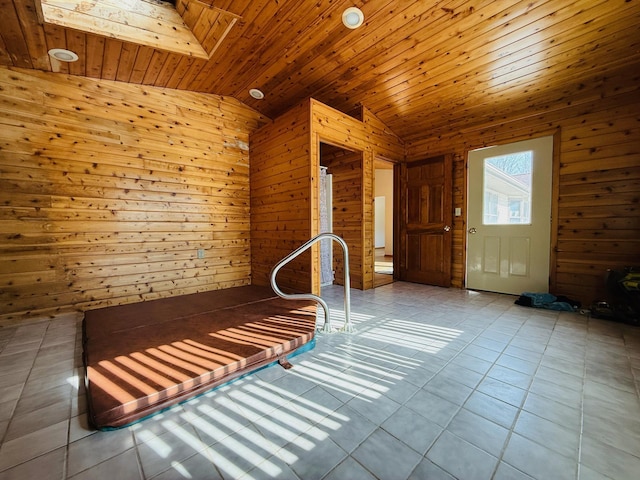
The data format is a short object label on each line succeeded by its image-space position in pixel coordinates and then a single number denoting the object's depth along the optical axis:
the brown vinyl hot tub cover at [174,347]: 1.46
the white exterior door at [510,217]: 3.54
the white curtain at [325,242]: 4.82
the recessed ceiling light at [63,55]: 2.65
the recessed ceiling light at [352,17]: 2.55
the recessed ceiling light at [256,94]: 3.90
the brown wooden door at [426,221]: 4.37
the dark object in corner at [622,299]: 2.62
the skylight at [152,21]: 2.40
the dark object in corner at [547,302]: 3.09
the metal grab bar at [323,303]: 2.26
